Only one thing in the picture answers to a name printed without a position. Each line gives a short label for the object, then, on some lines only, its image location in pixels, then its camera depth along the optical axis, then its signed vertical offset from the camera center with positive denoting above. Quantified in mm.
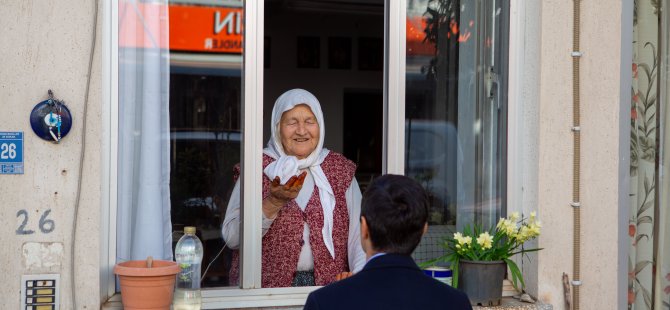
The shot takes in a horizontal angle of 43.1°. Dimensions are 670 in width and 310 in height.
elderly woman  3521 -261
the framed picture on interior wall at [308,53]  8430 +934
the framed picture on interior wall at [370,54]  8516 +942
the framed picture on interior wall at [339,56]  8545 +917
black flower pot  3385 -527
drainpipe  3633 -11
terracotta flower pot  2922 -487
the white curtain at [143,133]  3223 +48
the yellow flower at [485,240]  3363 -366
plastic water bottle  3094 -476
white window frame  3156 +24
